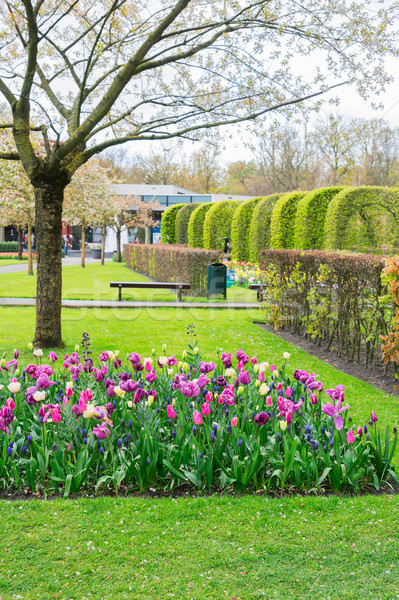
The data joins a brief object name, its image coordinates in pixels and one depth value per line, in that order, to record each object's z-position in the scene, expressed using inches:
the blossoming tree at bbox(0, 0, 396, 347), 259.8
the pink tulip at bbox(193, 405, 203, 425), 122.7
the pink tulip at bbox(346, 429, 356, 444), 124.3
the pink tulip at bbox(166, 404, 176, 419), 127.3
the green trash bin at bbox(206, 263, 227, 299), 529.3
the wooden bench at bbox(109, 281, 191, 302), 496.4
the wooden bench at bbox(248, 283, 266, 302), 474.6
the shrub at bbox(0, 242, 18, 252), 1738.8
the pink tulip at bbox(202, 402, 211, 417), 126.3
